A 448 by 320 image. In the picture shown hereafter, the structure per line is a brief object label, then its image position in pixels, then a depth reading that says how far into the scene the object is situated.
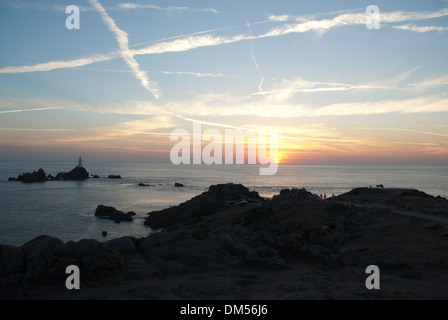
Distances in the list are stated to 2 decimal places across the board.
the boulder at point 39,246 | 12.30
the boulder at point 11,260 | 11.60
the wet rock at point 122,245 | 14.12
